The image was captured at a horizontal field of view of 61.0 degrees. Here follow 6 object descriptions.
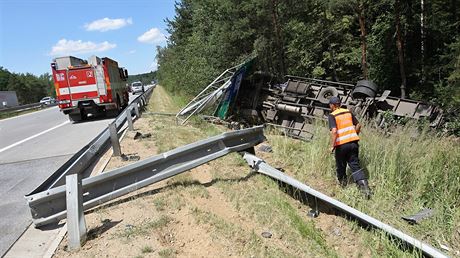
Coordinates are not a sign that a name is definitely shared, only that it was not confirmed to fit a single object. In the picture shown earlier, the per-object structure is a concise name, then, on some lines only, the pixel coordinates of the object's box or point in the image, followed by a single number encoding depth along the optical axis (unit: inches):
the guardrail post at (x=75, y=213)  159.2
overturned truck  438.0
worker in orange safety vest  241.6
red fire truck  653.9
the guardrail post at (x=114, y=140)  300.6
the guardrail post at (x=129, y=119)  440.2
